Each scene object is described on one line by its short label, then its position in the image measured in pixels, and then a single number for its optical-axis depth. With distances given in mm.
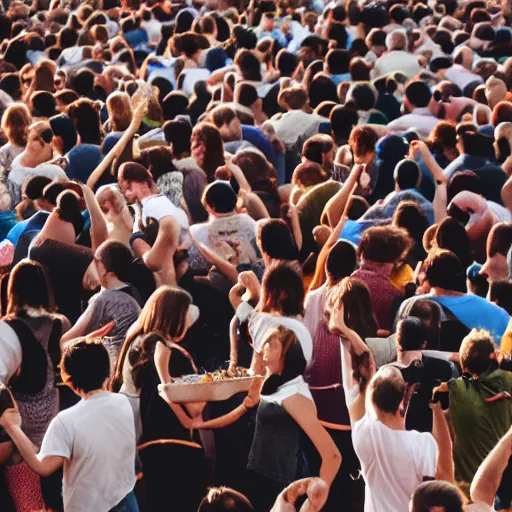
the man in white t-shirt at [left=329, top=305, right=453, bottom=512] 9628
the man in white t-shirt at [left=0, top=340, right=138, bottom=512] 9757
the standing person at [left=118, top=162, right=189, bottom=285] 13607
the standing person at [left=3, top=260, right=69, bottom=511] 11399
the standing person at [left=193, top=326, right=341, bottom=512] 10692
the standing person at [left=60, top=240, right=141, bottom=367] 12349
